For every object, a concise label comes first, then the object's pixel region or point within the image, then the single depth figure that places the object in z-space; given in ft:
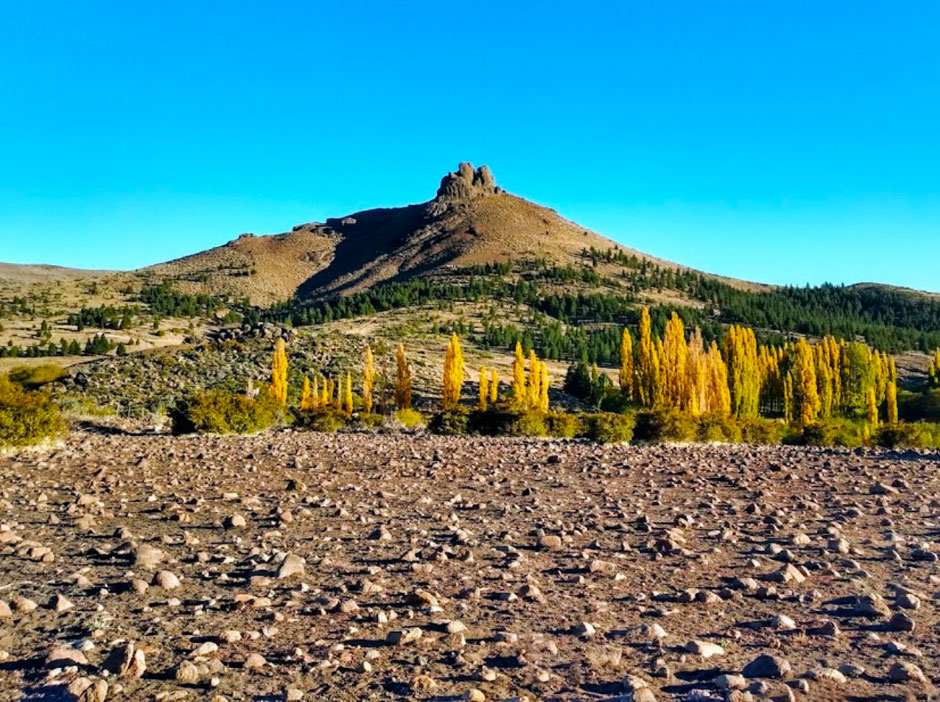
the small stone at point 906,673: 13.53
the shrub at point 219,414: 75.00
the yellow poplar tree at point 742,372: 181.16
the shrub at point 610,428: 83.97
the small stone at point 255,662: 14.01
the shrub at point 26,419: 52.19
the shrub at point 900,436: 84.28
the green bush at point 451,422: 99.30
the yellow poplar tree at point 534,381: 176.48
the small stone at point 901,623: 16.39
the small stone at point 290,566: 20.34
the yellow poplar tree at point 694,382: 151.53
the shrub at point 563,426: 98.48
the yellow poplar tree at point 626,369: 185.26
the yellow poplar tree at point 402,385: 158.61
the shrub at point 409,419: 120.98
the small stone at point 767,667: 13.71
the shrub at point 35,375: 132.05
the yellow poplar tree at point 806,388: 178.81
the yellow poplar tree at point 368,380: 149.69
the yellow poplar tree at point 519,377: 172.37
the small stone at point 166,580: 19.31
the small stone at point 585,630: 15.94
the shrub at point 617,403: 185.06
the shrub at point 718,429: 91.56
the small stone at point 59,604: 17.44
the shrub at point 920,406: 219.20
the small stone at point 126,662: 13.67
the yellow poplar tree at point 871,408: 191.03
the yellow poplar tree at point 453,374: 160.76
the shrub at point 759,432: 98.89
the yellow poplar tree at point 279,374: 143.02
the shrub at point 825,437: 94.89
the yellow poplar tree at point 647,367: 164.18
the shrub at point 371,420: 114.52
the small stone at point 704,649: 14.71
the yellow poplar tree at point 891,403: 202.50
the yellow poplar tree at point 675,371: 152.35
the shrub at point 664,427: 87.92
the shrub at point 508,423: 95.86
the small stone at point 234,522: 27.32
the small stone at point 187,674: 13.42
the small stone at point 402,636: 15.37
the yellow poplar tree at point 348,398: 151.78
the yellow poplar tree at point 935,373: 274.89
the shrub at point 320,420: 102.82
